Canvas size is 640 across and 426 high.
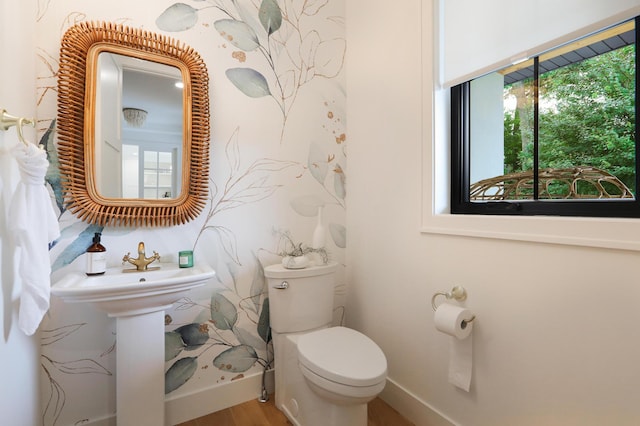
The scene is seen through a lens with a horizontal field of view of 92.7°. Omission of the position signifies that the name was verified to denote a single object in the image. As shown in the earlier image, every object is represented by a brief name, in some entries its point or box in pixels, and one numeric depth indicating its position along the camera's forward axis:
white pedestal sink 1.18
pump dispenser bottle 1.30
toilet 1.17
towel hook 0.88
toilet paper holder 1.33
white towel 0.92
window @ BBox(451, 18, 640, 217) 1.02
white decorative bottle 1.81
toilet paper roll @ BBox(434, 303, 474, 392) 1.23
